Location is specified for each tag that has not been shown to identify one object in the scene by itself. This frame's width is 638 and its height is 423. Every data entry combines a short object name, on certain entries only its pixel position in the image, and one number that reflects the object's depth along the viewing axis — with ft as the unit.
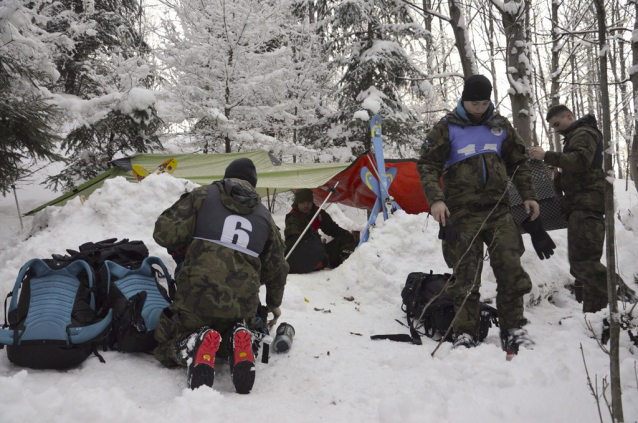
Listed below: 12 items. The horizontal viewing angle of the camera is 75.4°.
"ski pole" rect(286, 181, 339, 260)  22.14
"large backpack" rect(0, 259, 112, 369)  7.76
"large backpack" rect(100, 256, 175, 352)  9.02
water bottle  9.80
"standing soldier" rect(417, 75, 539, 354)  9.58
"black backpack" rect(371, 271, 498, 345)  10.64
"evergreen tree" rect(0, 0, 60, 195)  14.82
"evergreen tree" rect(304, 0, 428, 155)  36.32
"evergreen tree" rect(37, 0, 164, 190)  26.55
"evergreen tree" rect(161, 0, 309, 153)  32.48
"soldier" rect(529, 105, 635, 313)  11.23
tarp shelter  22.31
